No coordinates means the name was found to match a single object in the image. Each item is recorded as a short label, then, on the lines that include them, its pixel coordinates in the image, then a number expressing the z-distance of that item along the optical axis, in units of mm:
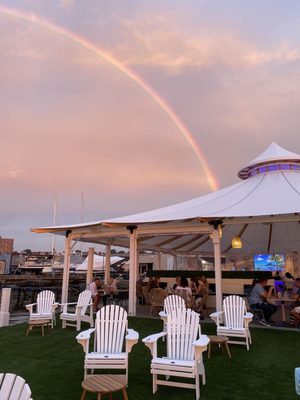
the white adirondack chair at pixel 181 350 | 3936
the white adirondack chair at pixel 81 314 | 7855
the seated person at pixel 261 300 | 8188
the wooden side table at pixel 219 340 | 5465
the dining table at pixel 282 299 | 8188
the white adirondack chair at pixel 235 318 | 6139
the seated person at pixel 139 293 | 12738
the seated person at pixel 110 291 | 11138
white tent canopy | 8539
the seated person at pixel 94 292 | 9922
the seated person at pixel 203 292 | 9950
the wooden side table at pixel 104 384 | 3245
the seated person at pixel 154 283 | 11547
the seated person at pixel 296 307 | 7814
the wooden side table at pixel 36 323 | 7306
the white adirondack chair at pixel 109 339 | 4228
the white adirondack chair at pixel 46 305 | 7949
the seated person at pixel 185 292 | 8384
